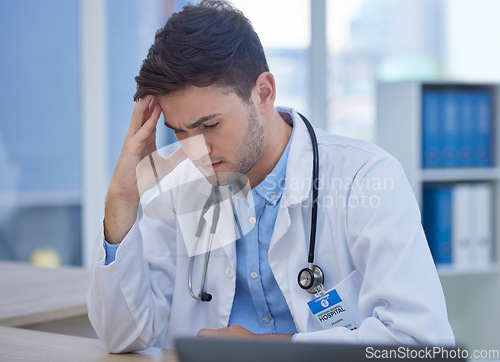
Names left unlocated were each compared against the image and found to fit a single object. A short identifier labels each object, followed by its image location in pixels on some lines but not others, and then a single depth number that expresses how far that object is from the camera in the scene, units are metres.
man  1.18
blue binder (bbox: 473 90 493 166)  2.62
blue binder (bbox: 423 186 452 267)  2.59
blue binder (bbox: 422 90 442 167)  2.59
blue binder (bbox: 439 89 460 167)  2.60
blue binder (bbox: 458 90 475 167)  2.61
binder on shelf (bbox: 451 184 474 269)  2.60
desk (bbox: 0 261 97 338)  1.56
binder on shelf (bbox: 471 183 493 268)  2.61
